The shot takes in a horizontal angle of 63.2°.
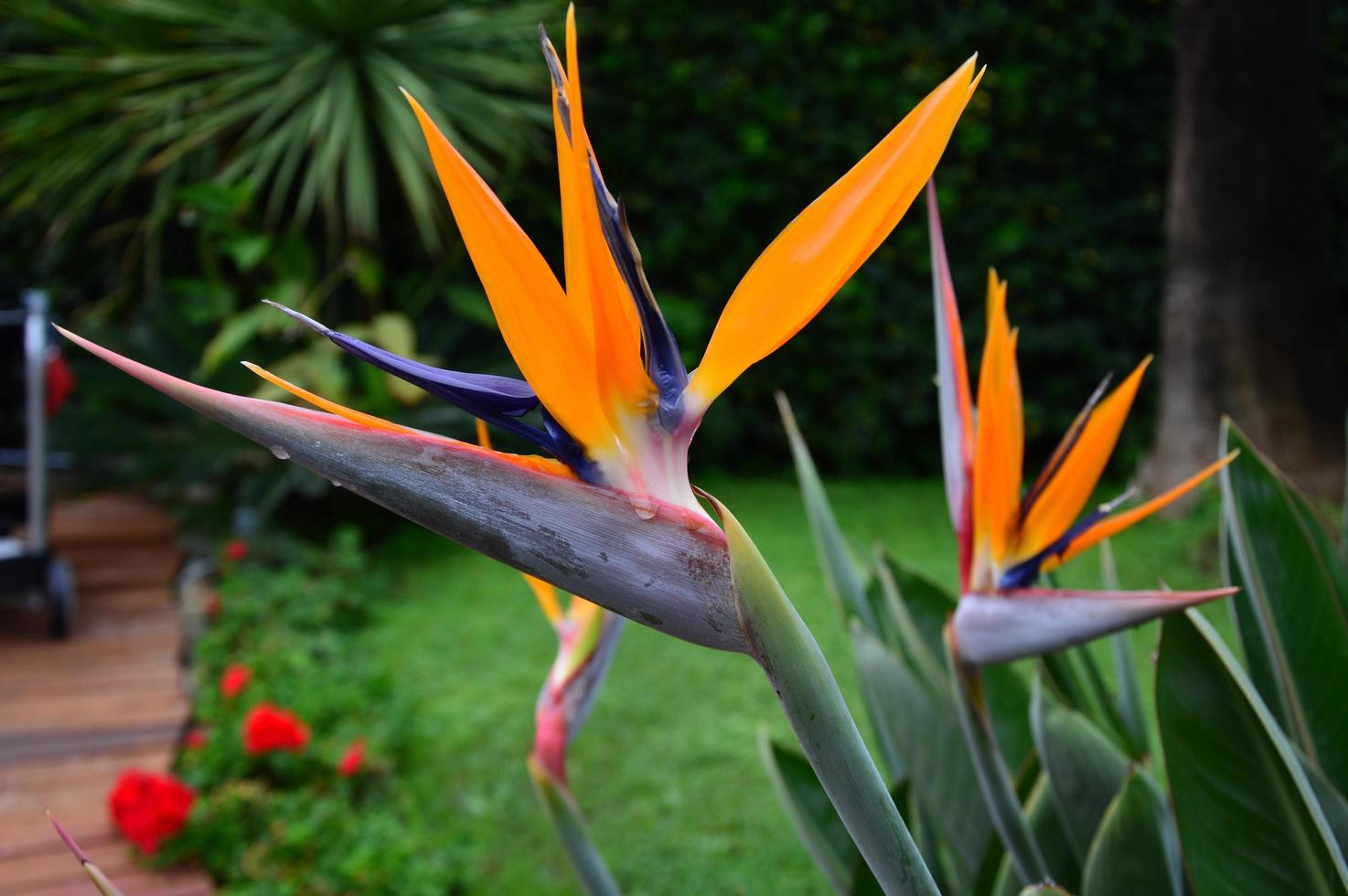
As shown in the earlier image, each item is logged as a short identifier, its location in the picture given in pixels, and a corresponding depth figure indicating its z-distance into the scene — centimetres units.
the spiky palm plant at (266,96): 394
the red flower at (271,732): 227
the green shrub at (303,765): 201
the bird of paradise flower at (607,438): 39
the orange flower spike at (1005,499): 63
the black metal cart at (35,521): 307
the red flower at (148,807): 203
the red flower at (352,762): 230
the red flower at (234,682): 260
